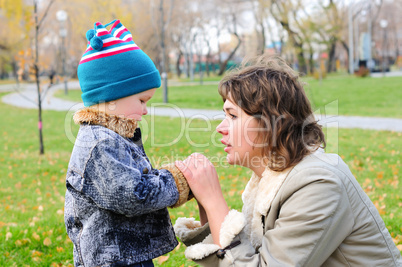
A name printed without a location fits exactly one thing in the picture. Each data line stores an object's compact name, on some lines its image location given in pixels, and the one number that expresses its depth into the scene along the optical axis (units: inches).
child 70.8
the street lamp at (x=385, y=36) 2320.1
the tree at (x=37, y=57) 334.0
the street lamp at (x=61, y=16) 729.6
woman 64.7
